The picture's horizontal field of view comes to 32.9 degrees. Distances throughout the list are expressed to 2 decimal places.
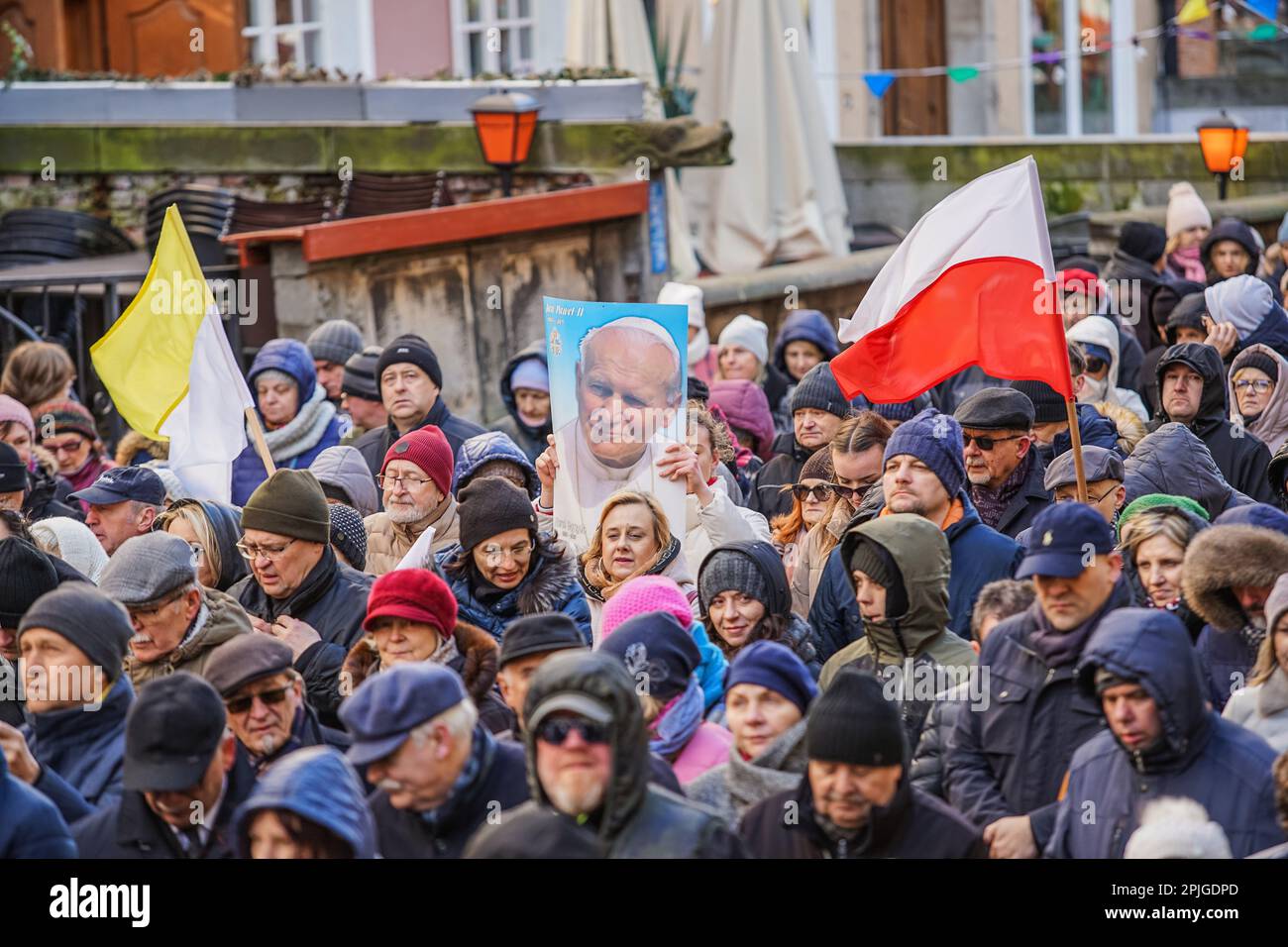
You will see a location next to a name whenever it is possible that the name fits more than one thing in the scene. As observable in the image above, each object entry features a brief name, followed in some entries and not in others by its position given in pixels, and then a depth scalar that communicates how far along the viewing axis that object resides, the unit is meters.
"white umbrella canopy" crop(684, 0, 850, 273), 15.24
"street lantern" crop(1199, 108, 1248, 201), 15.63
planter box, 14.83
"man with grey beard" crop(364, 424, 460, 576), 7.35
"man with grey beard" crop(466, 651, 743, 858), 4.22
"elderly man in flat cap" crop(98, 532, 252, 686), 5.92
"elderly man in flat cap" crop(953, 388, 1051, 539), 7.36
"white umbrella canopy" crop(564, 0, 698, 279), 14.83
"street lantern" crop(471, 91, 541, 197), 12.97
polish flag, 7.12
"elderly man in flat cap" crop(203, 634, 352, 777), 5.30
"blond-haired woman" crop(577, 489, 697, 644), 6.59
